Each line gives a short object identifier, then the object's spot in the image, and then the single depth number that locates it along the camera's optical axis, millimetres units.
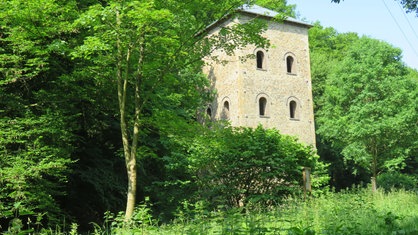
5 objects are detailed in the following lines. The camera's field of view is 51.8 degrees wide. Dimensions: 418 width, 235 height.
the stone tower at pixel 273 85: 23609
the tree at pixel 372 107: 25141
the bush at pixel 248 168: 13617
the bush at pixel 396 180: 26203
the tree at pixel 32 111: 9242
